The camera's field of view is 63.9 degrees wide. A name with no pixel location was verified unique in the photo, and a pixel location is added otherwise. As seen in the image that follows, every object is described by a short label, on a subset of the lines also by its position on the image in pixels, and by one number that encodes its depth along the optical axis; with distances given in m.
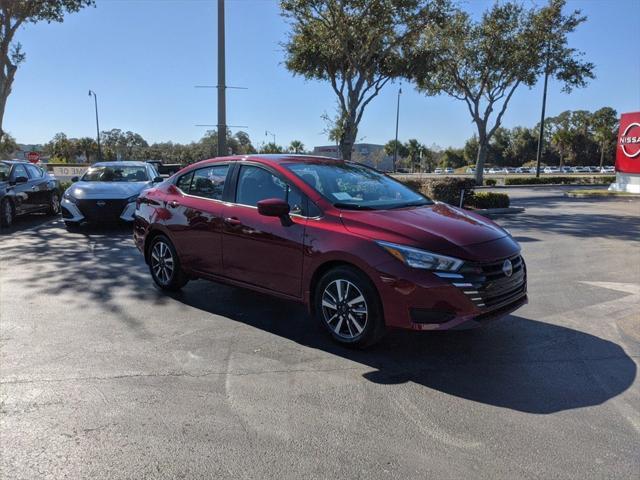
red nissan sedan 3.96
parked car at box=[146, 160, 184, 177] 28.19
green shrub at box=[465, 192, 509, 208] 16.19
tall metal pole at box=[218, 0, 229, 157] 13.59
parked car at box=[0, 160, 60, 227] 11.74
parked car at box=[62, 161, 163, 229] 10.86
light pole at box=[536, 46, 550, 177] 34.78
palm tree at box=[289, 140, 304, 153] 83.12
